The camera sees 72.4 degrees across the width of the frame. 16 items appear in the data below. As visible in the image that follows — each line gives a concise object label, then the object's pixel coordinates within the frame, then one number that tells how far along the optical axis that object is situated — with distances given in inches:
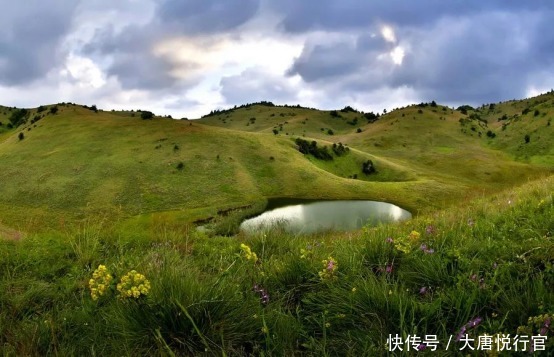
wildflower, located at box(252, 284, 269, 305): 223.0
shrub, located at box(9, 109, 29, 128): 5260.8
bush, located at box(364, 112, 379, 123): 6729.3
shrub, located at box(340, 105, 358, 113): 7219.0
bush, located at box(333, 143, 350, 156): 3363.4
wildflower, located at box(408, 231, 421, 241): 278.2
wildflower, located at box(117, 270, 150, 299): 172.1
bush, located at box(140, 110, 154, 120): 3410.4
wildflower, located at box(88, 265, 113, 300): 191.6
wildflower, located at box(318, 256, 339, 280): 231.1
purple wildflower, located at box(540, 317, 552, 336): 155.7
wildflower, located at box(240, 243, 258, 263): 264.9
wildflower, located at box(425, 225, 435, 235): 318.5
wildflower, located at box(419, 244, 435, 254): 256.3
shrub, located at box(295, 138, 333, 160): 3262.8
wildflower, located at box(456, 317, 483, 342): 165.3
